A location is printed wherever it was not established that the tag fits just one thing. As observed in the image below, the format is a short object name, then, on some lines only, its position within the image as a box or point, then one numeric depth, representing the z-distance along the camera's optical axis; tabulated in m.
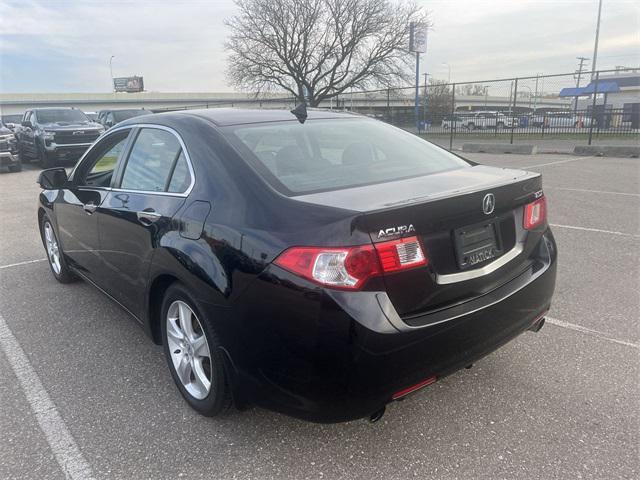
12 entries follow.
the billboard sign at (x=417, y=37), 33.25
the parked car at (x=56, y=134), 15.25
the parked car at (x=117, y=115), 19.93
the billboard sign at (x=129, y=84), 113.00
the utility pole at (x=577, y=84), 16.40
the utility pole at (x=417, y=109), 22.62
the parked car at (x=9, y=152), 14.89
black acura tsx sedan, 2.06
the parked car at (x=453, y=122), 21.23
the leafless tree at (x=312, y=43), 35.78
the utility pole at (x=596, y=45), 44.84
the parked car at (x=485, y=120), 20.42
